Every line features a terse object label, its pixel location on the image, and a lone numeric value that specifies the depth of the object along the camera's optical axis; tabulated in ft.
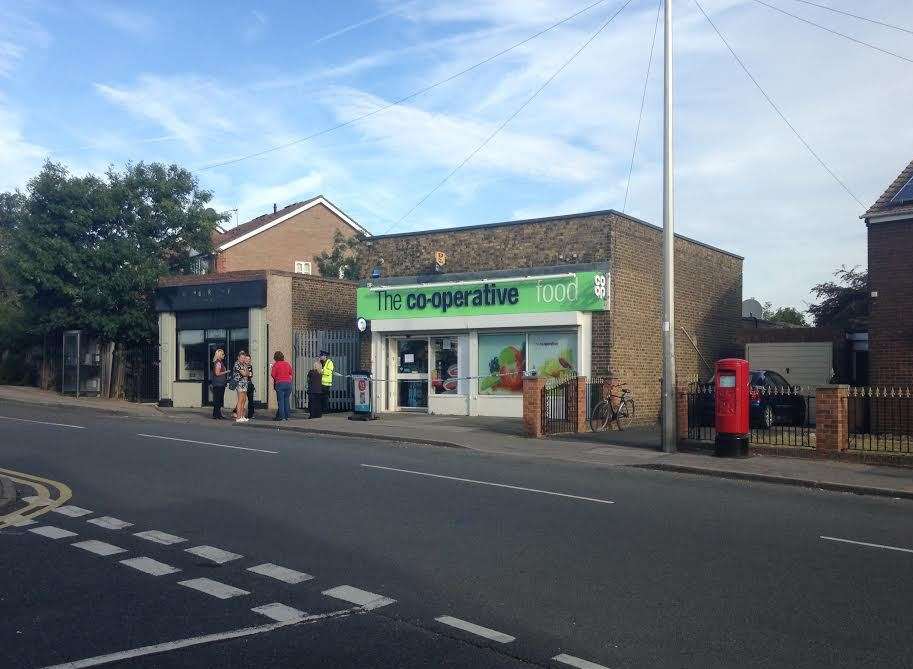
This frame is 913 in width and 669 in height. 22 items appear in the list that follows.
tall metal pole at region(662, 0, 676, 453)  52.65
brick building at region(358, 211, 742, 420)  70.13
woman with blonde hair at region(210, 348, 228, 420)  72.79
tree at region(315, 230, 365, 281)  130.82
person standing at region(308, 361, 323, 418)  73.61
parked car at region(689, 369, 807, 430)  58.80
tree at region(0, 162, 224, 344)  93.91
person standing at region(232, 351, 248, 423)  71.61
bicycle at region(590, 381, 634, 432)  66.18
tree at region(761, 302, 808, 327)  160.97
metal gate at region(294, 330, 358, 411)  84.35
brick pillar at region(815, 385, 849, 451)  49.73
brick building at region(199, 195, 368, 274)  126.93
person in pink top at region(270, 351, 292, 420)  71.67
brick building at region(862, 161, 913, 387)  63.31
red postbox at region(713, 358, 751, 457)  50.93
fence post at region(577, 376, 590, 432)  65.21
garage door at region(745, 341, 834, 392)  81.97
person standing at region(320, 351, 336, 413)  73.72
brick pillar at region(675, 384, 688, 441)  56.24
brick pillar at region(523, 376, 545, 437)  61.57
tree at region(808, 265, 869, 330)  113.39
